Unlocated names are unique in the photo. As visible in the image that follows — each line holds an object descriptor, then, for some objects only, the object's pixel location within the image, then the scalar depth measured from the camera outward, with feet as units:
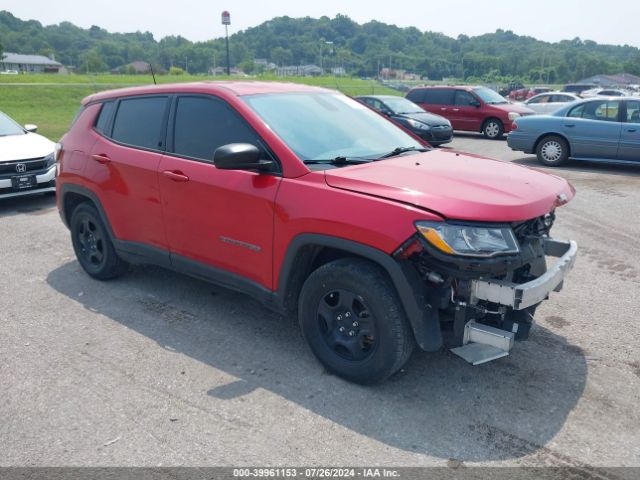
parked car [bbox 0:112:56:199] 26.05
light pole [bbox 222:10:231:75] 202.28
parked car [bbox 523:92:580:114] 73.72
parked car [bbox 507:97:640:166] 34.81
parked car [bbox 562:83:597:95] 106.37
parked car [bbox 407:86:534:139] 55.52
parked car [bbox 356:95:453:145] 48.01
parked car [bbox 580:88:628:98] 99.07
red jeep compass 9.95
